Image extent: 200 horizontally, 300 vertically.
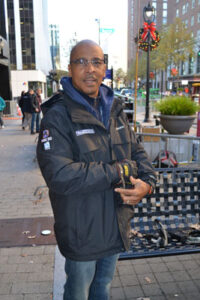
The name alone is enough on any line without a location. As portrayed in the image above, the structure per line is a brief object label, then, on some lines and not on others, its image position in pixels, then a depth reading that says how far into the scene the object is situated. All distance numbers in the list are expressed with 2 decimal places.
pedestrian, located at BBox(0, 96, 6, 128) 13.73
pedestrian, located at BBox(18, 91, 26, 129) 13.69
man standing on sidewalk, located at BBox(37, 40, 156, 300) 1.77
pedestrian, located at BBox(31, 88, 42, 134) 13.12
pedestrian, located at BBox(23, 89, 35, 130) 13.27
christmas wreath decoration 11.84
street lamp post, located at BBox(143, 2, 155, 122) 13.34
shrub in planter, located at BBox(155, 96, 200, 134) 7.71
